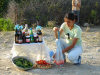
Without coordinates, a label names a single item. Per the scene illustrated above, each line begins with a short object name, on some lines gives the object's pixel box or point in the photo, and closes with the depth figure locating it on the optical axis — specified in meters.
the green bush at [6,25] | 9.77
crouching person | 4.88
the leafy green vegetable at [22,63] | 4.81
